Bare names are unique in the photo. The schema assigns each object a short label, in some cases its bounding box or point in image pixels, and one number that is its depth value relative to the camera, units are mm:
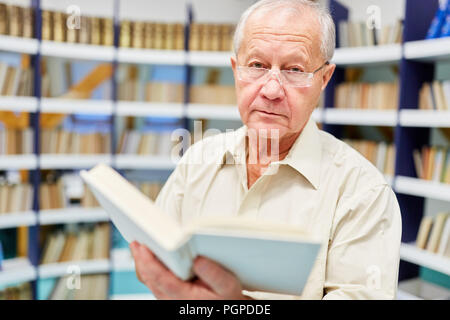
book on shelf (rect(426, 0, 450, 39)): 2240
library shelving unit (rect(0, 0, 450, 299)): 2395
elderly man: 844
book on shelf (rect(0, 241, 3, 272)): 2731
